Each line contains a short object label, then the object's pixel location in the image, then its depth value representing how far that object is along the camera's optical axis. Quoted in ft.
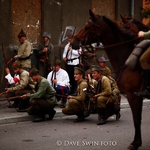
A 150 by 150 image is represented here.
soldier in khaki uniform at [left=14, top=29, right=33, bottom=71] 54.85
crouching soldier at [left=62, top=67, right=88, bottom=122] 43.45
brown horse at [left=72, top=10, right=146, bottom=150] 32.65
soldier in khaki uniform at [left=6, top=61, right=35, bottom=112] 47.34
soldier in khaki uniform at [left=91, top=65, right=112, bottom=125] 42.80
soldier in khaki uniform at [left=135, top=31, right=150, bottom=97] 31.40
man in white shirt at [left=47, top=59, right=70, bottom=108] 50.19
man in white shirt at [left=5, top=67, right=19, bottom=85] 49.49
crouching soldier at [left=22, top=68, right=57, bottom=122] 43.45
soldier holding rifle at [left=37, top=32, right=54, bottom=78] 57.77
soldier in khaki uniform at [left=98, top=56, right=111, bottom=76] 47.19
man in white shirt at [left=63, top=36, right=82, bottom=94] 58.18
